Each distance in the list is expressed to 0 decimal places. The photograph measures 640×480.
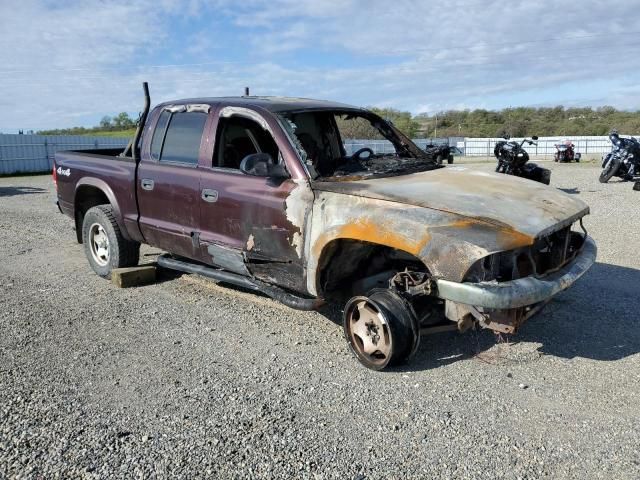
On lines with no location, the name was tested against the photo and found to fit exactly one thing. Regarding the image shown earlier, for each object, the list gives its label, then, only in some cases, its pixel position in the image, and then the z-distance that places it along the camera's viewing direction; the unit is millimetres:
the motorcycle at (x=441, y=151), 14922
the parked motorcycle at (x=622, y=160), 15828
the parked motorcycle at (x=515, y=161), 12344
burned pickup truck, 3631
